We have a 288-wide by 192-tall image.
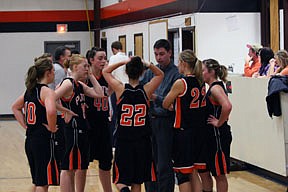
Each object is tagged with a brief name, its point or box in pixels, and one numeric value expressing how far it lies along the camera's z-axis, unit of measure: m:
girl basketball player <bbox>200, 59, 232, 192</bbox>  8.46
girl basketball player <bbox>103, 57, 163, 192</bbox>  7.72
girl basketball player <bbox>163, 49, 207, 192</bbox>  8.21
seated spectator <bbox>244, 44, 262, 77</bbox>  13.43
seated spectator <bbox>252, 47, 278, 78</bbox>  12.50
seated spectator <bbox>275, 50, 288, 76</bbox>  11.30
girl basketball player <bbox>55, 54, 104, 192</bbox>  8.41
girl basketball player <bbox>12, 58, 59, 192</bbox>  7.71
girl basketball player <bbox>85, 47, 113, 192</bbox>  8.90
